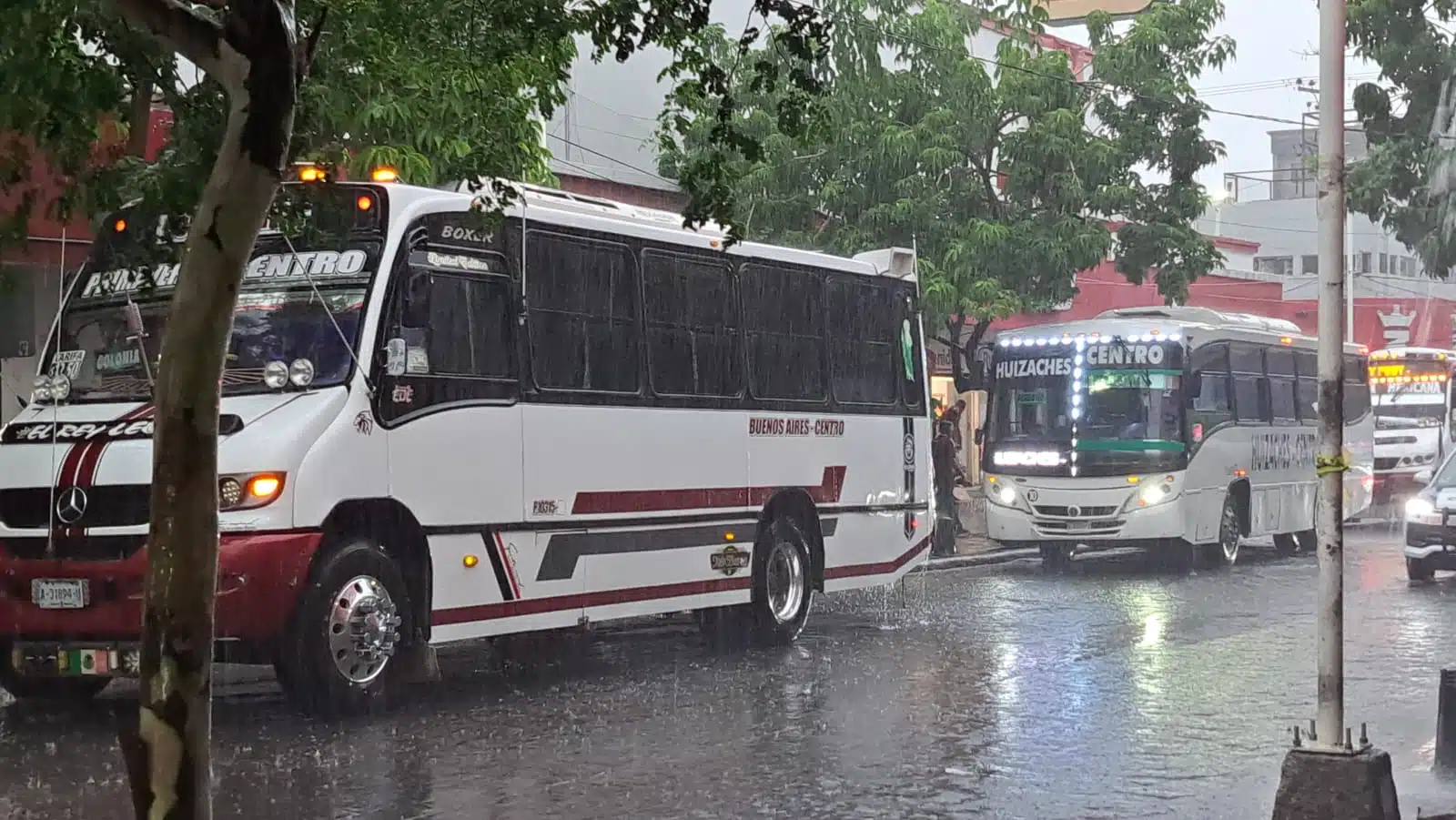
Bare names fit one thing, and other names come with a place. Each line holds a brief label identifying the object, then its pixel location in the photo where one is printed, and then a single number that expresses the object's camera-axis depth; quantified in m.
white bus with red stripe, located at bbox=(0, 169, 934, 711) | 10.41
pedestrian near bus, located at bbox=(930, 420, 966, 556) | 24.59
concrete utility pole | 7.34
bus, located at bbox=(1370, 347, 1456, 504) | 40.19
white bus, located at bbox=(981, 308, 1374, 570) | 22.20
